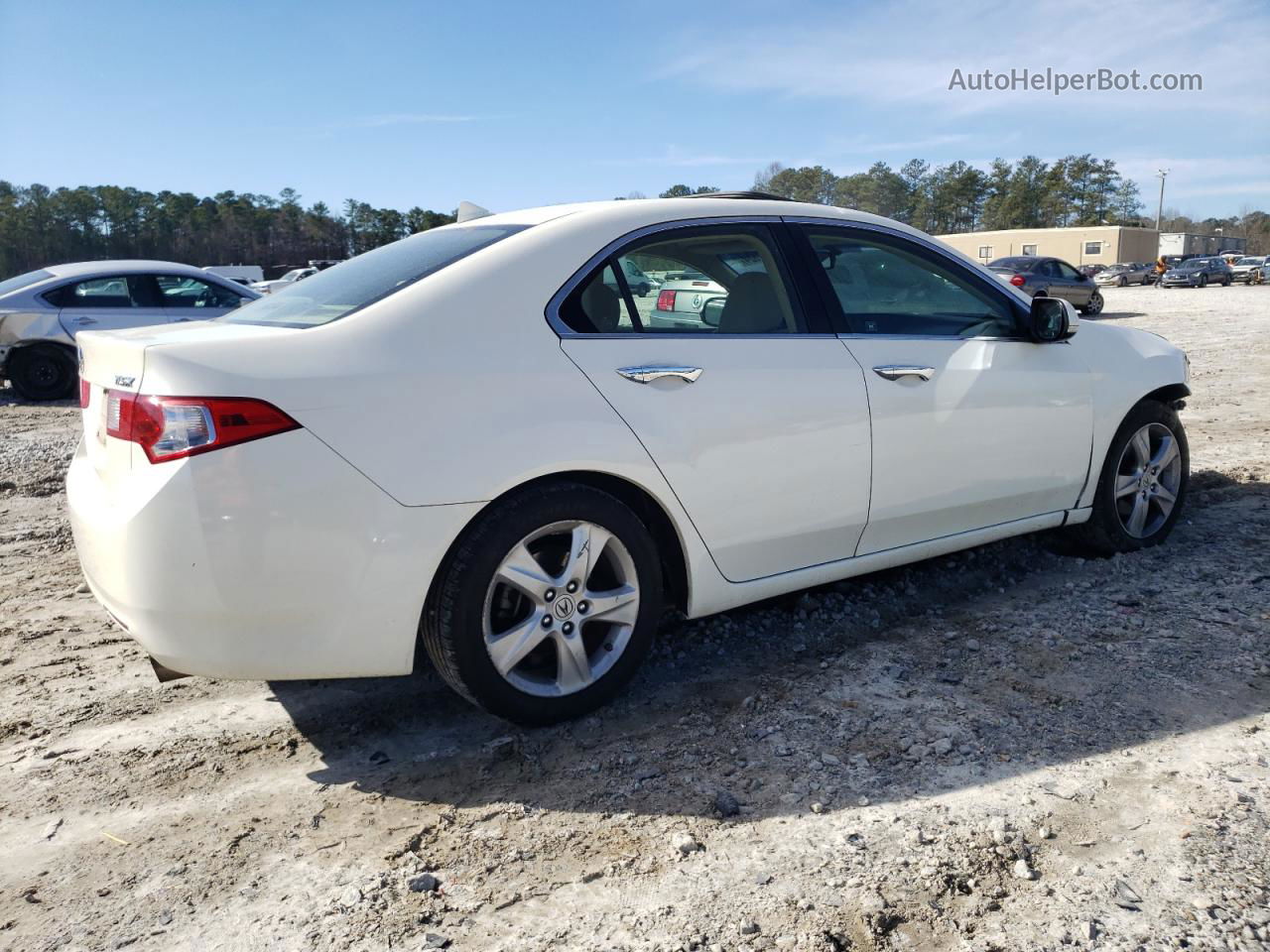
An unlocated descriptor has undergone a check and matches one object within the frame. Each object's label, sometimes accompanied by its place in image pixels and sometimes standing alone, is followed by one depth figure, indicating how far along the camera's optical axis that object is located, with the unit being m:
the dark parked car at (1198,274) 44.47
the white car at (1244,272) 46.79
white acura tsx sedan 2.67
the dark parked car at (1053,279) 24.03
